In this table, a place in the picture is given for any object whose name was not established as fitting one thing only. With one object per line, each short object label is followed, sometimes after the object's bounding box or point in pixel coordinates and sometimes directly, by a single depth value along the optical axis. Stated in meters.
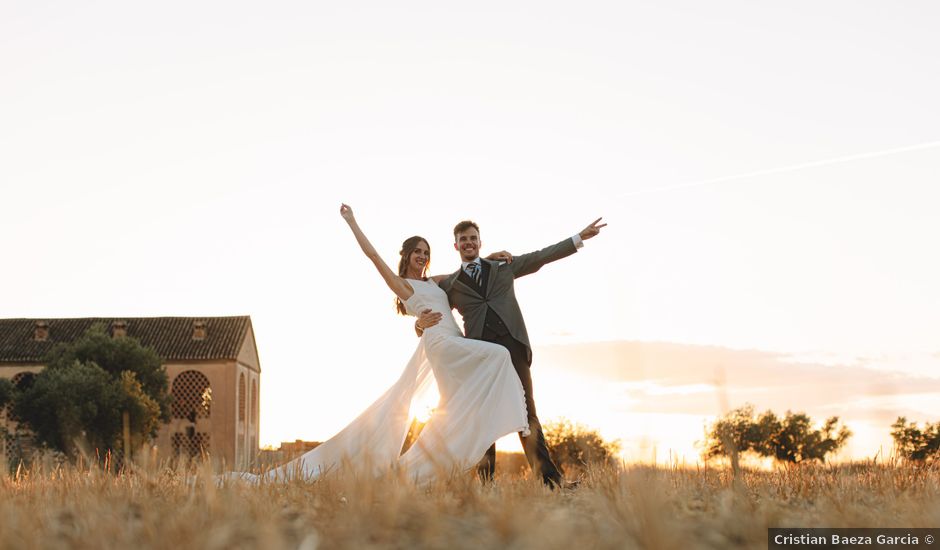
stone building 55.28
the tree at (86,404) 41.84
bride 8.43
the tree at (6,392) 45.36
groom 8.92
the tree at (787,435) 50.66
